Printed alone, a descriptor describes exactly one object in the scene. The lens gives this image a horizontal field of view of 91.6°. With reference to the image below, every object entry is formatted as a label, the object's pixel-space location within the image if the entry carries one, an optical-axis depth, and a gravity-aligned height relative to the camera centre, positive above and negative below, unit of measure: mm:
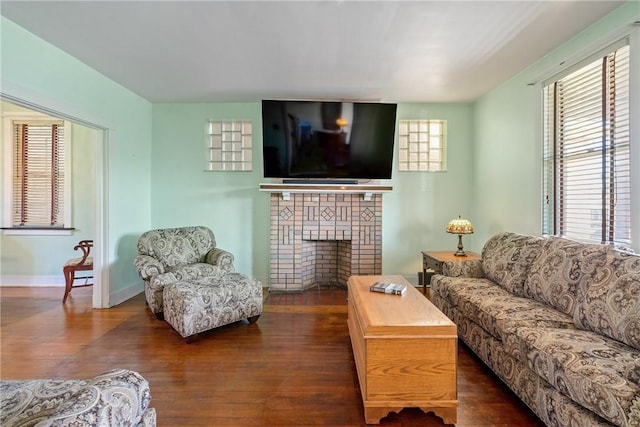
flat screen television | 3809 +920
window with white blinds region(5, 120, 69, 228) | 4211 +496
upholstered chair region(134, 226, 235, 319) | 3094 -524
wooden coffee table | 1635 -821
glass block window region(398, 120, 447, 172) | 4383 +964
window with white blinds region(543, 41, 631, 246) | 2211 +507
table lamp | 3492 -174
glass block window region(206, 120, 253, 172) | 4375 +934
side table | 3256 -482
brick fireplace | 4184 -219
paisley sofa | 1301 -642
